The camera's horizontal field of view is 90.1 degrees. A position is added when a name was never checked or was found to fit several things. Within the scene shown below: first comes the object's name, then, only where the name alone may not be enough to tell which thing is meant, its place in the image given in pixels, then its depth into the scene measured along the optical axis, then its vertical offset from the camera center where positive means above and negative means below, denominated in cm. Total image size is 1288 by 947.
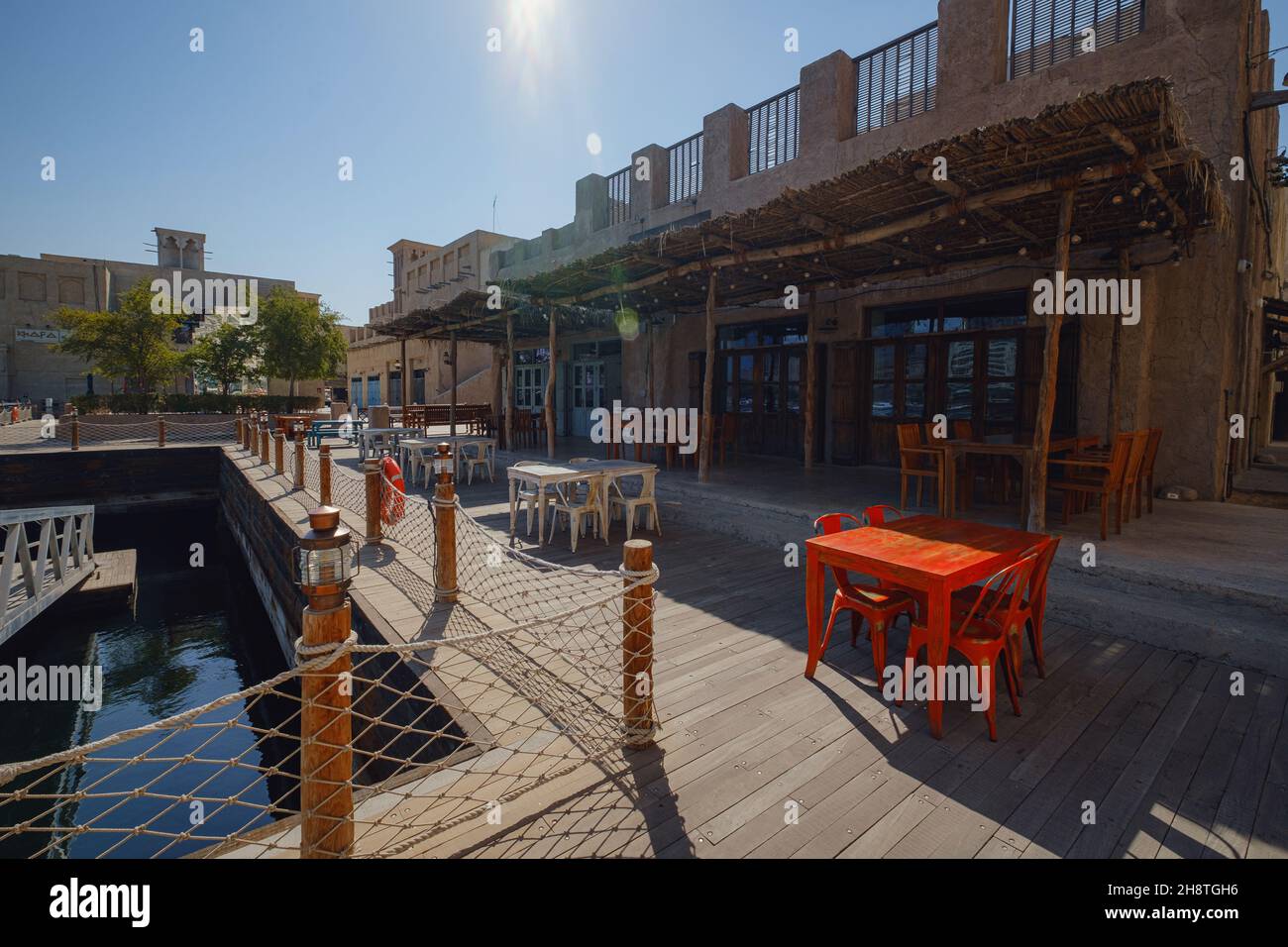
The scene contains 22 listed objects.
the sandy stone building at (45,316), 3828 +609
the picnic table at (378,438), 1356 -38
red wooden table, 307 -68
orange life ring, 675 -90
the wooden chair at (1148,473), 669 -44
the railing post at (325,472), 752 -59
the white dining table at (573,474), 670 -55
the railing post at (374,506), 647 -86
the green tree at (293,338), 2403 +314
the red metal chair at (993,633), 304 -101
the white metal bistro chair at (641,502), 708 -87
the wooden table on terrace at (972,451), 581 -22
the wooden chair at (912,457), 653 -31
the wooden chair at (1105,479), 530 -46
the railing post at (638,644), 288 -99
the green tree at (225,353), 2369 +248
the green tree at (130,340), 2184 +269
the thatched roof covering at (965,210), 466 +218
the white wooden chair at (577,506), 656 -87
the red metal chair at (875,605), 352 -99
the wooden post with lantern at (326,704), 202 -90
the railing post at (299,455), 965 -52
